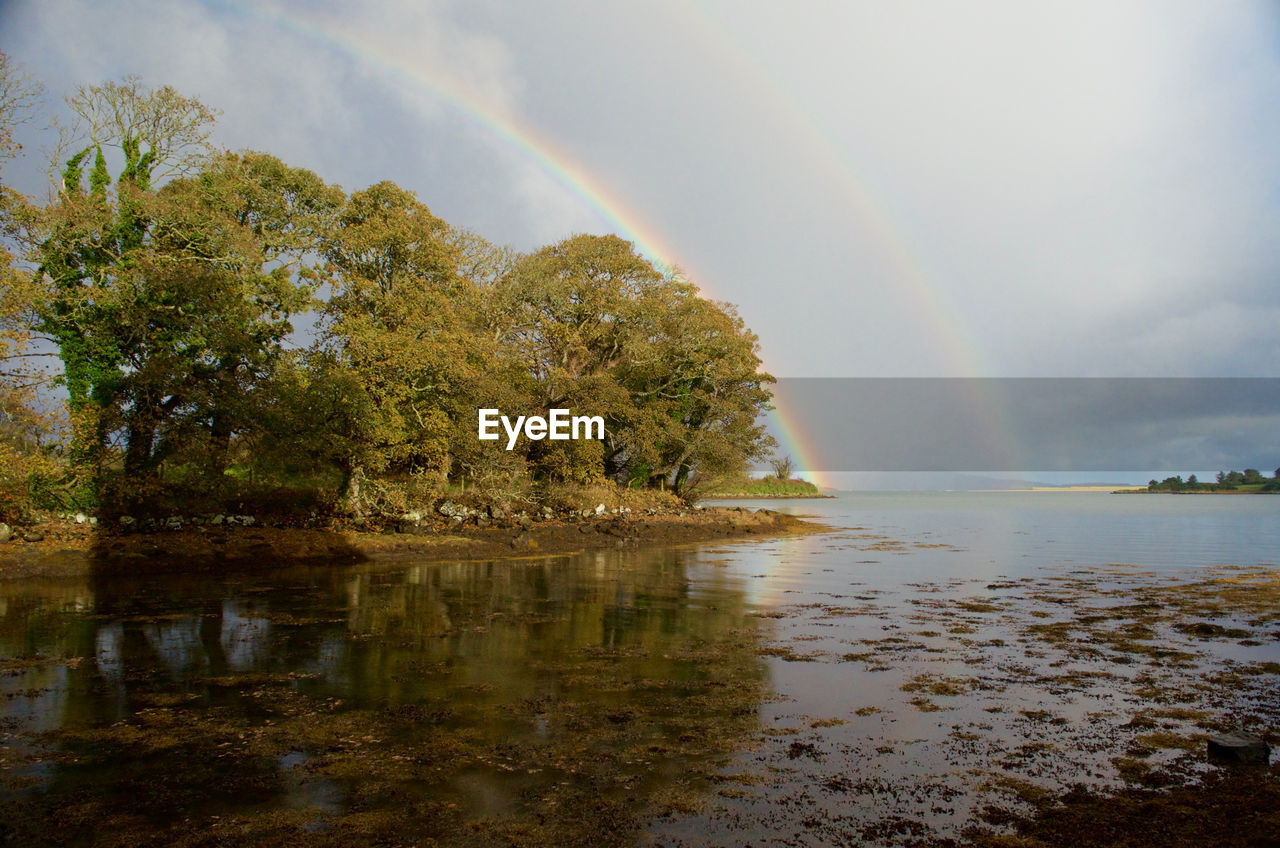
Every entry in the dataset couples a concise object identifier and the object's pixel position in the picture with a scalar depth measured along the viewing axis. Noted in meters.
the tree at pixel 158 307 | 19.70
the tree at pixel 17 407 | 16.78
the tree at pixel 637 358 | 35.56
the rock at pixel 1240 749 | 6.06
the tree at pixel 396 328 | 23.34
